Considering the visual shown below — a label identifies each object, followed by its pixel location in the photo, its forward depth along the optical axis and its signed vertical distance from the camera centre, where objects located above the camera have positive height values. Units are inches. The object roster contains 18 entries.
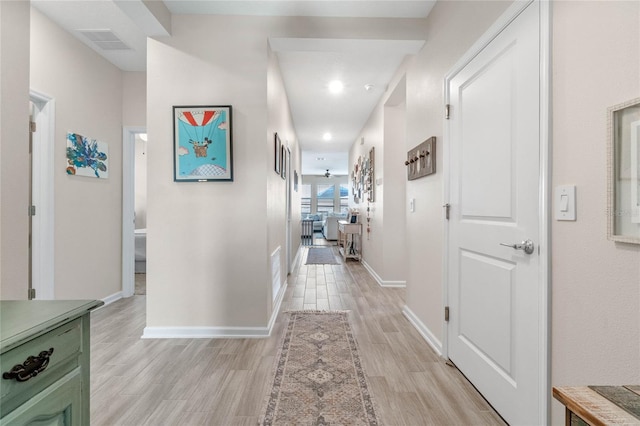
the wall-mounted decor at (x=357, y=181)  242.4 +27.6
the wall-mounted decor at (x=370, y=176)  188.4 +24.3
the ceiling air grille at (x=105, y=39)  110.8 +66.7
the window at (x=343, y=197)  521.7 +26.9
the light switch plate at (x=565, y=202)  43.1 +1.7
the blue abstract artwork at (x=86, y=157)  114.3 +22.2
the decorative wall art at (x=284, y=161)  141.0 +26.4
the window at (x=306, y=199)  521.7 +22.9
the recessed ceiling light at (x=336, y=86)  146.4 +64.0
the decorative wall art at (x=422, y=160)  89.5 +17.6
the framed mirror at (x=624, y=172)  34.3 +5.0
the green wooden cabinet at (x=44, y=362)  26.5 -15.2
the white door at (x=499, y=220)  50.8 -1.4
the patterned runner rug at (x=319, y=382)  59.2 -40.5
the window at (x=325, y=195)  521.7 +30.0
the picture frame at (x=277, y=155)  116.0 +23.6
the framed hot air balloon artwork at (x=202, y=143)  94.7 +21.8
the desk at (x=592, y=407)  21.5 -15.0
